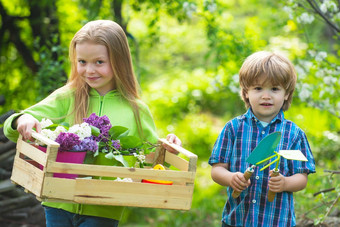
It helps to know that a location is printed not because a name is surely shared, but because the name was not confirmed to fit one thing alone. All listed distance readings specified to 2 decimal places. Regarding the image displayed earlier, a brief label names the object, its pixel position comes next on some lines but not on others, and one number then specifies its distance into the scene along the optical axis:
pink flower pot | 4.02
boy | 4.57
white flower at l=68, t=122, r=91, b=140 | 4.12
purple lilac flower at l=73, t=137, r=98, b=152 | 4.06
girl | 4.65
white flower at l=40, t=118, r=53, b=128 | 4.39
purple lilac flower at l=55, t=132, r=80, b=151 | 4.03
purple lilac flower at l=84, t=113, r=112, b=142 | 4.29
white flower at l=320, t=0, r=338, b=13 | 6.32
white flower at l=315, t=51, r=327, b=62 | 6.98
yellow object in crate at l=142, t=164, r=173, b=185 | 4.22
